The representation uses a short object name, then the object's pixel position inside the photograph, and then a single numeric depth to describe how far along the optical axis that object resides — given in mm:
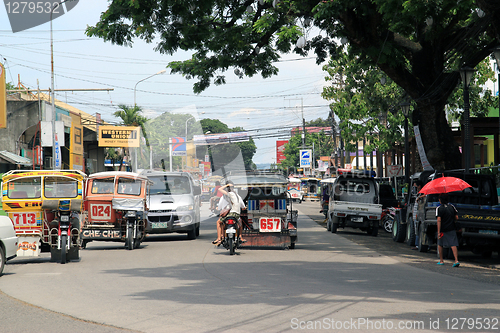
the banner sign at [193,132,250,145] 94938
